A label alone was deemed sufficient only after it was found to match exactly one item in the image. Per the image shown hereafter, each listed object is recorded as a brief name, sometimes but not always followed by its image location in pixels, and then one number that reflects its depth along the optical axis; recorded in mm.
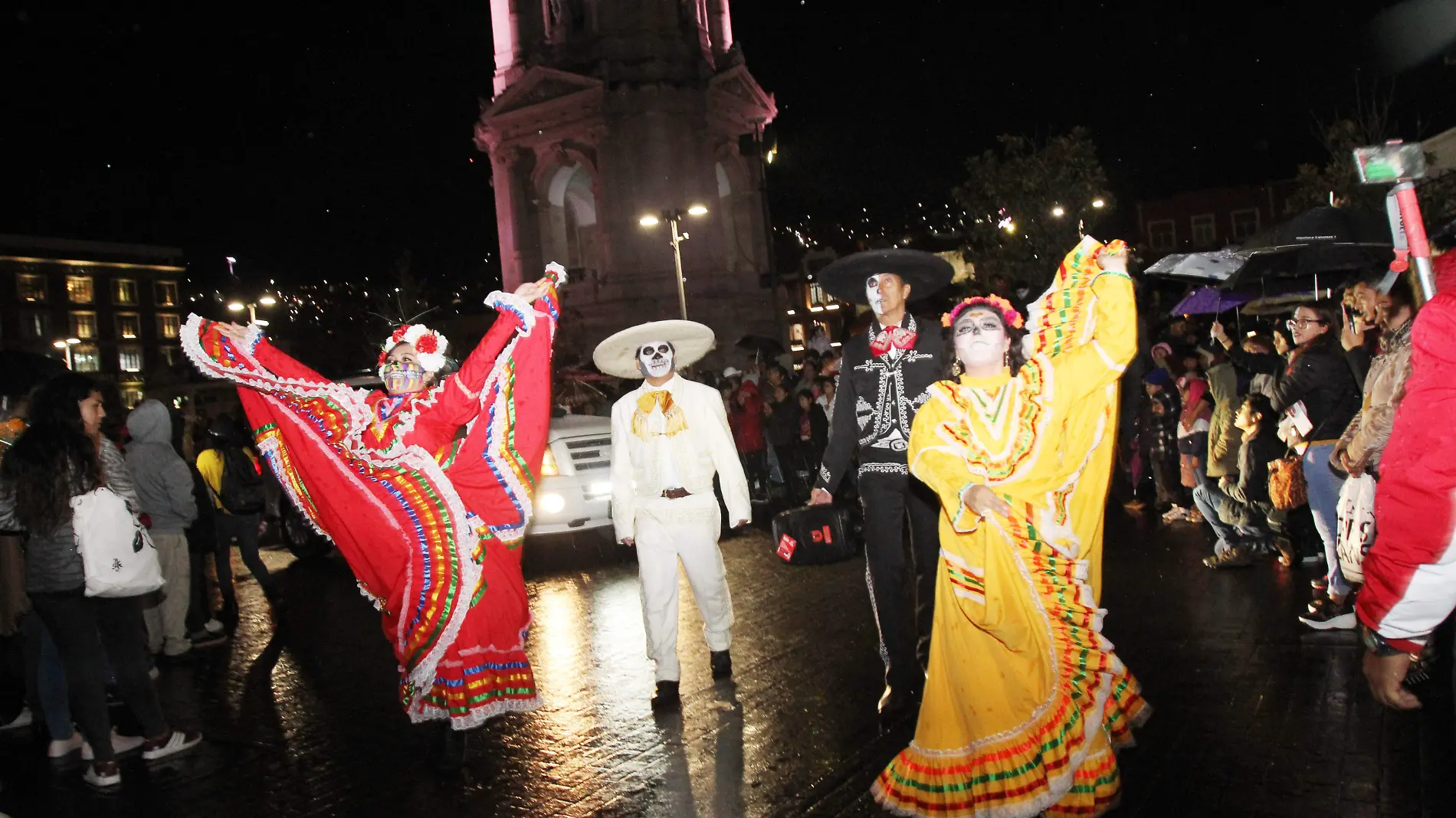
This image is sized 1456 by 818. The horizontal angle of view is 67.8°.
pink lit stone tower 32312
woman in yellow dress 3838
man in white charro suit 6117
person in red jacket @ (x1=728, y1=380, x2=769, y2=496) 15312
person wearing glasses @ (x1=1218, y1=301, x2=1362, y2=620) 6410
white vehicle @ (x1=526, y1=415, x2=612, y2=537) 10898
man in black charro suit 5367
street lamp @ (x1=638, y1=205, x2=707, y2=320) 23656
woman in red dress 5191
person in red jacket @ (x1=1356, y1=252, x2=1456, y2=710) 2928
